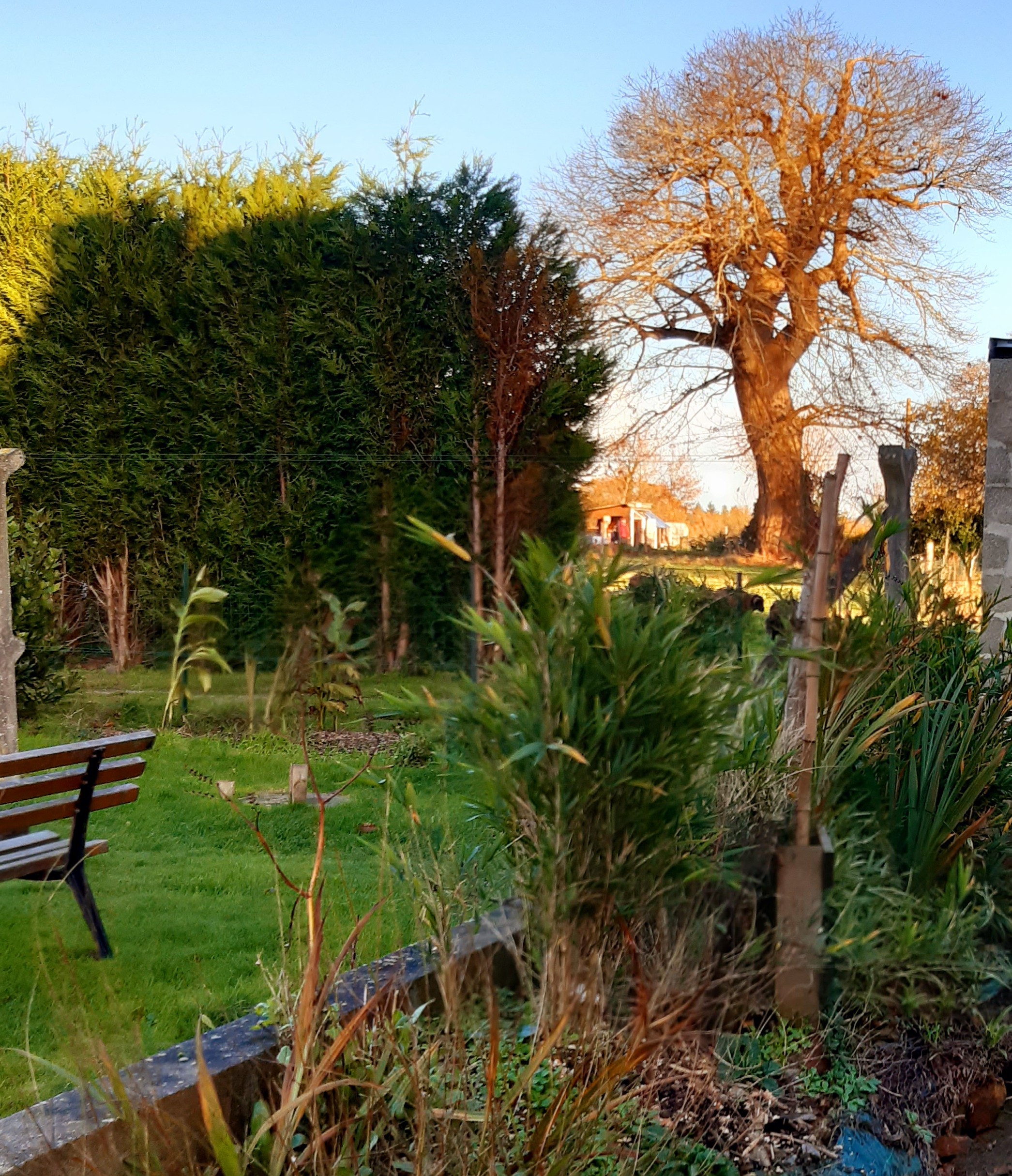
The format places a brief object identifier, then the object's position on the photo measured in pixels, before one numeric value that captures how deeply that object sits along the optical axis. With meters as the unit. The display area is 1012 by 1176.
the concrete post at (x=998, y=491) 5.64
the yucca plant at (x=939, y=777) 2.91
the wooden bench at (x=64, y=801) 2.98
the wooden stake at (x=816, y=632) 2.57
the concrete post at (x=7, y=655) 5.15
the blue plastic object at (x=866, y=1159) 2.24
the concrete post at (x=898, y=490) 5.36
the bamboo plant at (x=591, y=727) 2.17
